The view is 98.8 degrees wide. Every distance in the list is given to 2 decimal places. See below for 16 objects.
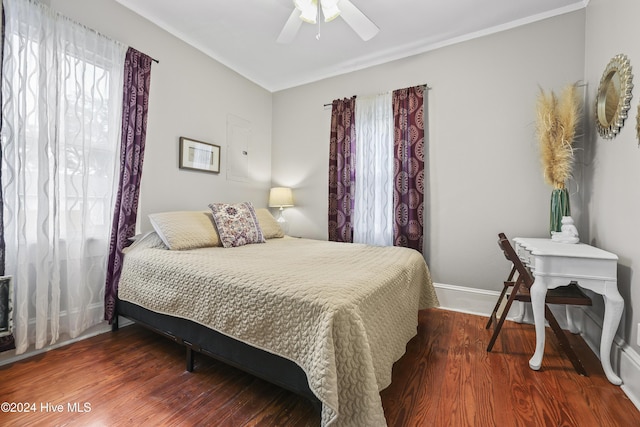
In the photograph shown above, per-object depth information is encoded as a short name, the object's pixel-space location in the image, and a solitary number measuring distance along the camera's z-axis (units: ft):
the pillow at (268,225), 9.89
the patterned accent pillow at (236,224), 8.06
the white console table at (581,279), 5.08
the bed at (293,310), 3.52
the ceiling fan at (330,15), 6.06
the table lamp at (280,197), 11.73
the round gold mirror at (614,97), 5.35
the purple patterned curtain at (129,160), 7.16
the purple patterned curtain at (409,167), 9.33
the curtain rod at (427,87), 9.43
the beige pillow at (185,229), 7.09
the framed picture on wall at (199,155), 9.08
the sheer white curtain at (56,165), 5.59
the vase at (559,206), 6.79
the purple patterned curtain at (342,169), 10.73
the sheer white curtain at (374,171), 10.03
